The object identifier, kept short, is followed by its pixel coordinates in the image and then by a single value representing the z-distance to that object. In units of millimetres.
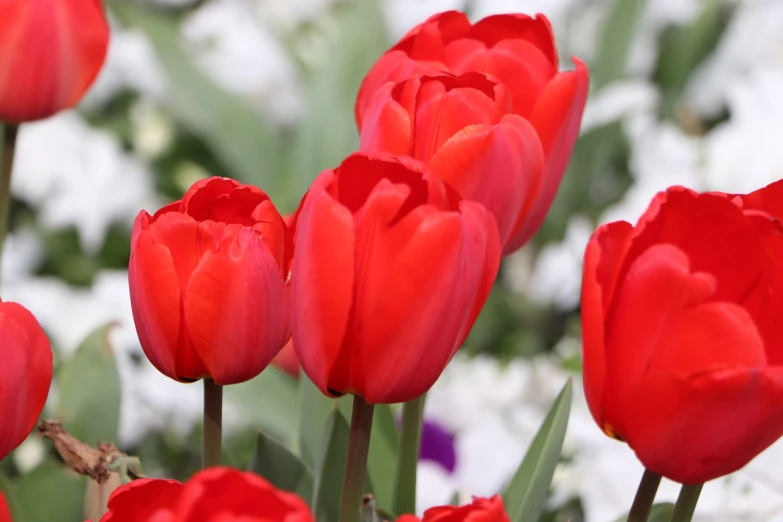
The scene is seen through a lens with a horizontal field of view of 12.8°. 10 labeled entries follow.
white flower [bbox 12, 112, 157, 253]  2238
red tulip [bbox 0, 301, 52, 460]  909
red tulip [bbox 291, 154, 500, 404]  895
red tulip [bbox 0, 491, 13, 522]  872
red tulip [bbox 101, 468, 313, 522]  847
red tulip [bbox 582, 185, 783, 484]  886
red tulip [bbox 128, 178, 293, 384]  920
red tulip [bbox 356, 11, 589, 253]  977
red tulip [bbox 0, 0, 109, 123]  1071
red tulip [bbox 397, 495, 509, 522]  871
